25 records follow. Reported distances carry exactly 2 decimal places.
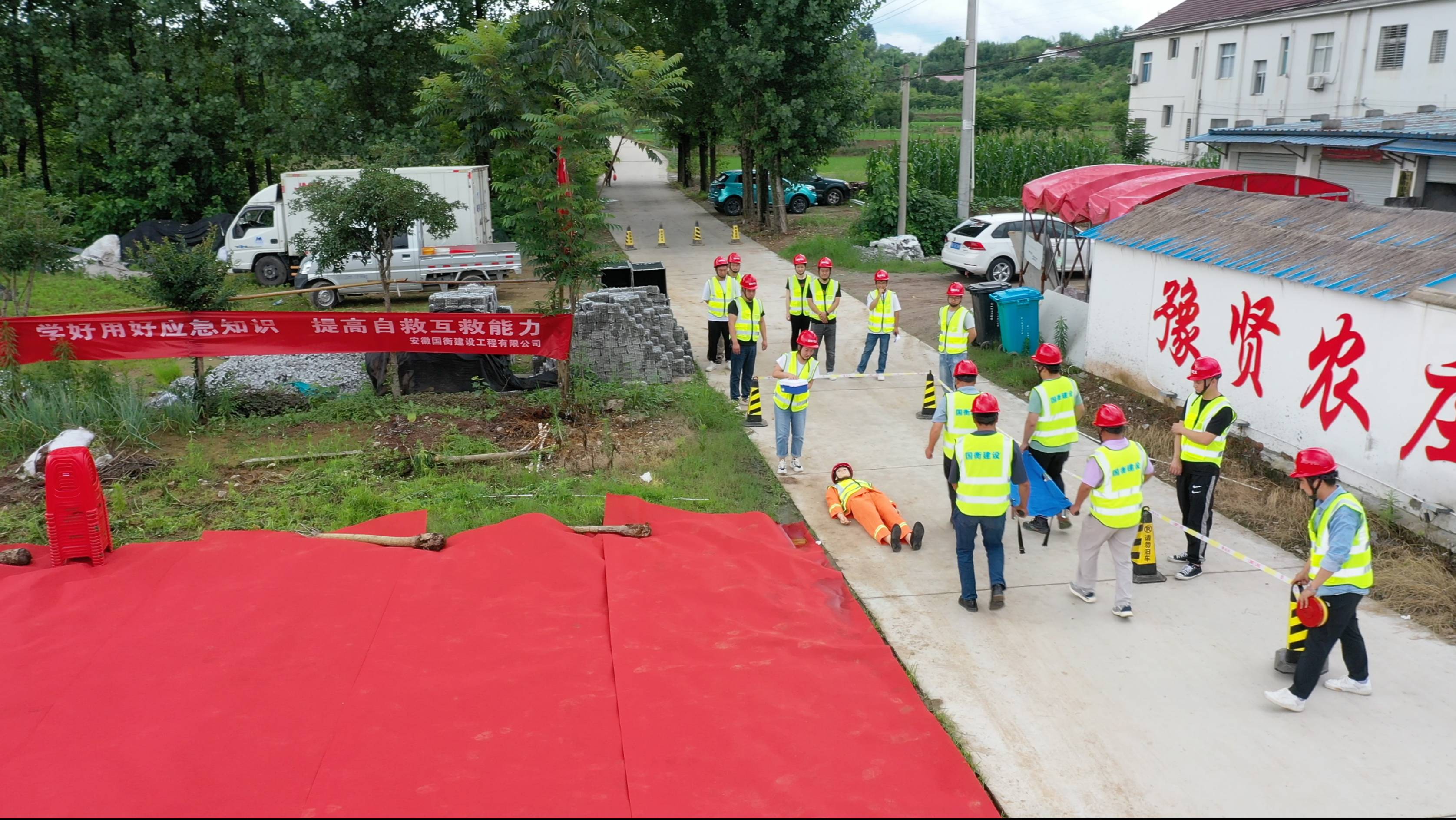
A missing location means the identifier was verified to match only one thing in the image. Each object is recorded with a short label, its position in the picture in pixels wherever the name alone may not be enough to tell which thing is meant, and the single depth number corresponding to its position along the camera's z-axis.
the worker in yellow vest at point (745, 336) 13.23
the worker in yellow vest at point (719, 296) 13.95
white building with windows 27.14
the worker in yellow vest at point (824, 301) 13.98
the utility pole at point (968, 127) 25.14
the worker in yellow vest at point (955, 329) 12.45
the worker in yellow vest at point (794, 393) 10.56
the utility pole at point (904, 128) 26.02
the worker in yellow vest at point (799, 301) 14.17
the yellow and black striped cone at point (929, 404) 13.05
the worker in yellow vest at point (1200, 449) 8.22
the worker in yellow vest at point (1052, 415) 8.96
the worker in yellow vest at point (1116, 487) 7.51
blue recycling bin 15.77
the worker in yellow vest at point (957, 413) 8.31
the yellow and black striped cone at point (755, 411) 13.05
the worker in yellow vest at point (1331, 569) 6.27
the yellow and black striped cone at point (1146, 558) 8.47
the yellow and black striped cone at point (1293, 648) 6.80
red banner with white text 12.36
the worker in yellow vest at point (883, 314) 13.86
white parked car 22.08
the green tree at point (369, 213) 13.95
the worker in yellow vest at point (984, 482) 7.69
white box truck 20.83
